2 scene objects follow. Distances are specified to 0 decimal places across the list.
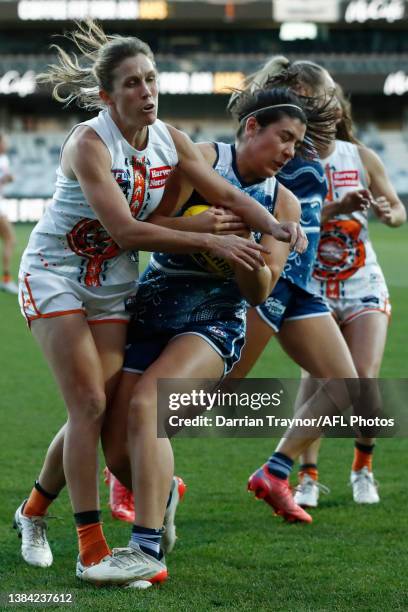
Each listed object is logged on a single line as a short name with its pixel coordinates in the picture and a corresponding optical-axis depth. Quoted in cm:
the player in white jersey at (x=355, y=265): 1104
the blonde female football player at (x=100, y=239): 768
